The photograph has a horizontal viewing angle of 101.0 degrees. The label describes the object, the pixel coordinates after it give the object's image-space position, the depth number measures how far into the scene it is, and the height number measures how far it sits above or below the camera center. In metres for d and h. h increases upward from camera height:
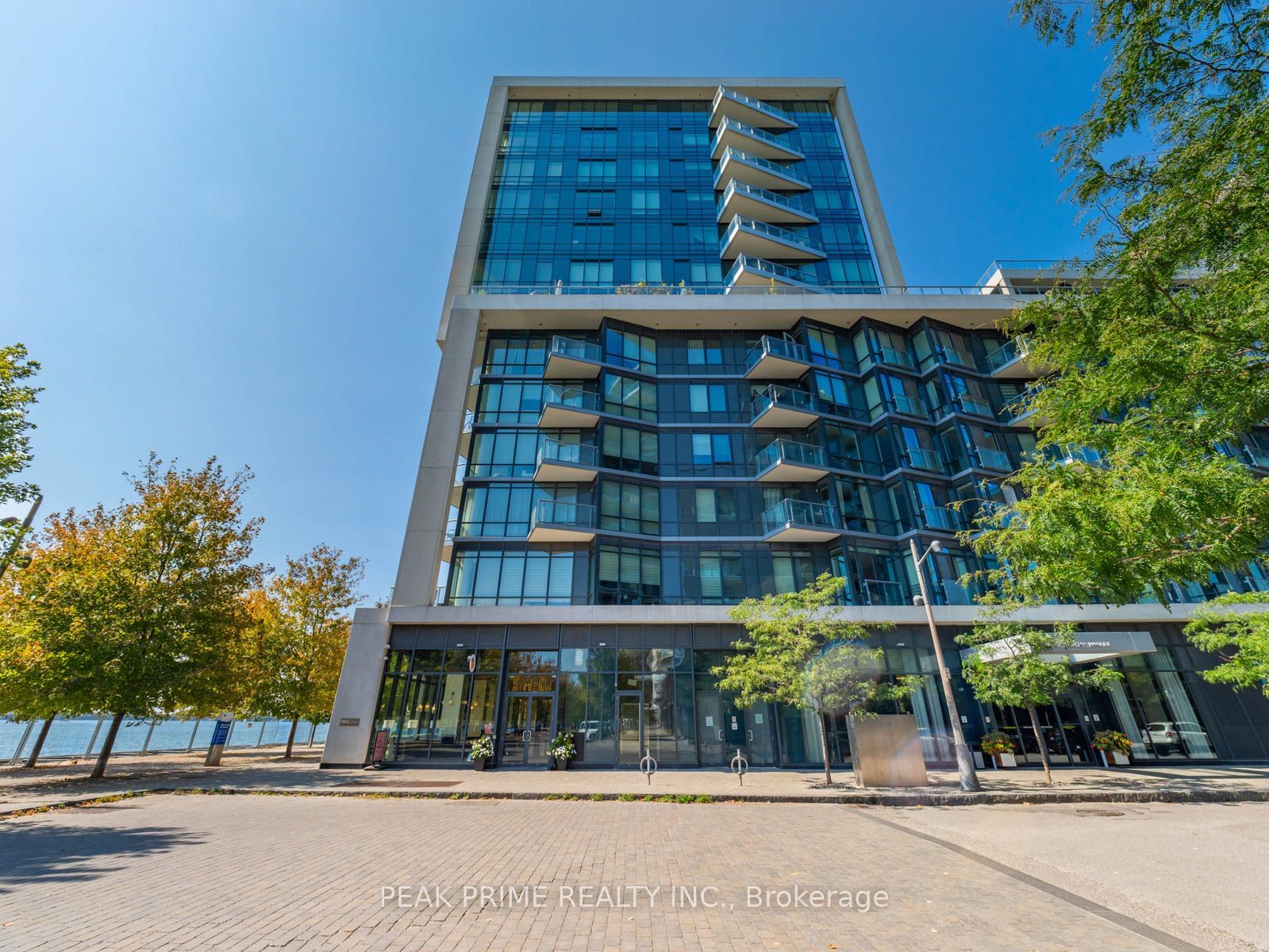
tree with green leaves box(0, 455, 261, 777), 15.98 +3.62
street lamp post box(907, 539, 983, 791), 13.79 -0.37
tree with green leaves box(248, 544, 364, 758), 25.20 +4.04
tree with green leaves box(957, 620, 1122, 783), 15.85 +1.90
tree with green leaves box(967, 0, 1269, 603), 5.32 +4.34
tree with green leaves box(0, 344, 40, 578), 12.43 +6.40
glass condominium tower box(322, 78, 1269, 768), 20.11 +10.89
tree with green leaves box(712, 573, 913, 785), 15.66 +2.04
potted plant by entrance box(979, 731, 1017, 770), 18.64 -0.52
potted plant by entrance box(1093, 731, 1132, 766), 19.12 -0.49
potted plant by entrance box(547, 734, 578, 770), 18.83 -0.66
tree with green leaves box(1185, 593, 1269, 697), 15.81 +3.02
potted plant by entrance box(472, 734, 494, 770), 18.55 -0.67
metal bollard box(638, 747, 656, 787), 15.05 -0.87
